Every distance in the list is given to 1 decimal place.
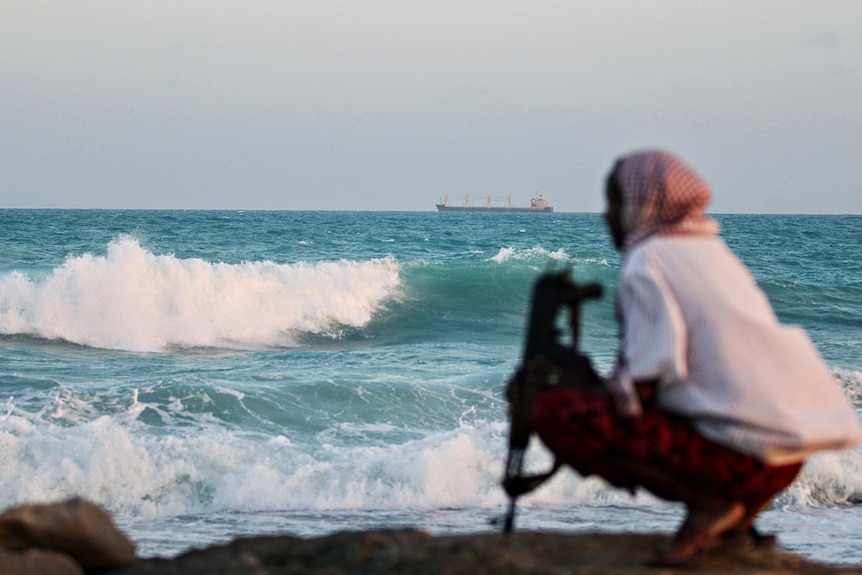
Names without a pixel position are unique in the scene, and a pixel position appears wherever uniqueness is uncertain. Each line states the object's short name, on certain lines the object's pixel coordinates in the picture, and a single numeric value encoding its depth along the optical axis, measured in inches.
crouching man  230.5
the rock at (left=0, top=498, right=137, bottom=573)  280.4
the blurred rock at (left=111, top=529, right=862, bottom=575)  249.3
